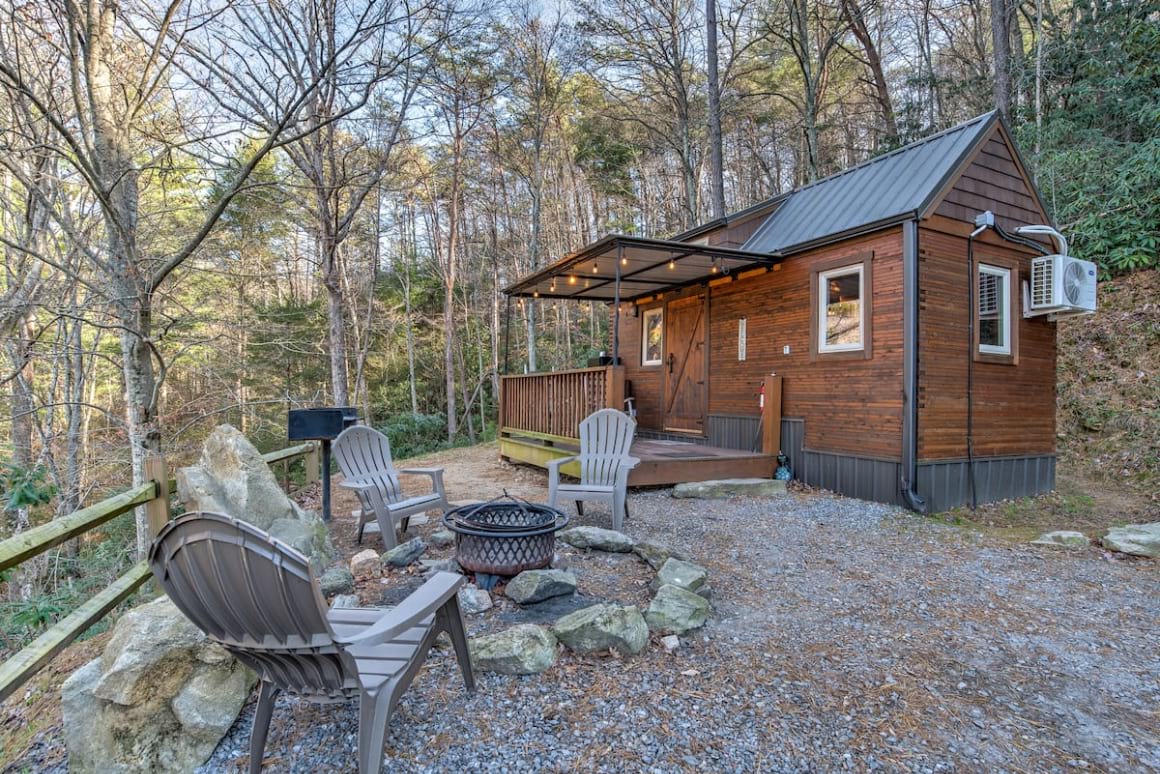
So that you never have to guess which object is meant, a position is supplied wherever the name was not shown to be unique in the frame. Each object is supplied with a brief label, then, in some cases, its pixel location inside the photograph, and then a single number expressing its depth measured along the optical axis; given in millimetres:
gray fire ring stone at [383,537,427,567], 3402
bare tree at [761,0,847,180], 11336
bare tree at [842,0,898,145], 11250
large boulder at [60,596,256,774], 1780
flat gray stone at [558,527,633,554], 3736
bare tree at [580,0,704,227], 11758
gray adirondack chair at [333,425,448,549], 3840
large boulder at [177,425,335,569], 3393
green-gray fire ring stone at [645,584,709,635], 2668
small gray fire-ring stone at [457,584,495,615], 2803
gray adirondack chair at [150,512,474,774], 1446
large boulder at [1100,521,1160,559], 4156
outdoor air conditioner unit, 6020
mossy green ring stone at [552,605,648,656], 2461
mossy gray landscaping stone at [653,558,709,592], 3066
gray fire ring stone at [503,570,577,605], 2869
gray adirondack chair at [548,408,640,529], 4898
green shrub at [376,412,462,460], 13251
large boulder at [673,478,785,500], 5926
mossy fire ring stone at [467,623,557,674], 2291
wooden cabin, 5559
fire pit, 2951
